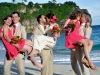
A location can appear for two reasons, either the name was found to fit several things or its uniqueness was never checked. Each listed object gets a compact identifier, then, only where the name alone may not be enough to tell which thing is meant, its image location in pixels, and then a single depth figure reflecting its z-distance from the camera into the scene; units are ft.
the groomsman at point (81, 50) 11.43
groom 11.80
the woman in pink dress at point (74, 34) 10.90
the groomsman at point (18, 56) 11.63
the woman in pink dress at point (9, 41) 10.69
